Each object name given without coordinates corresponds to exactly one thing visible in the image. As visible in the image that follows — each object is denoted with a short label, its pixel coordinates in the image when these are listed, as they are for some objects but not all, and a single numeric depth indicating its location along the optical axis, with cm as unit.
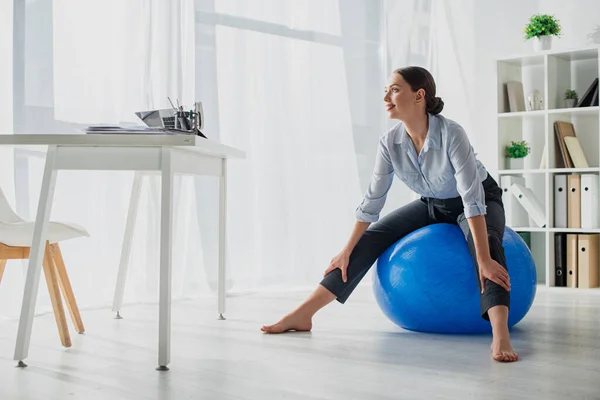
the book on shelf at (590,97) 436
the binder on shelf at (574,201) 438
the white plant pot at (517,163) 489
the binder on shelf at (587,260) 432
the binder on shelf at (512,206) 466
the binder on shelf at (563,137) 442
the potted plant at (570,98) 447
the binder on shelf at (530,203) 452
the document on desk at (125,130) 230
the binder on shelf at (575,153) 441
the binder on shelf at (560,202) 443
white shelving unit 443
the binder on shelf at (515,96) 467
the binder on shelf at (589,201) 431
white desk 223
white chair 247
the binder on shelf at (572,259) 436
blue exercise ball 264
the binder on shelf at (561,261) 441
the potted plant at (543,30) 454
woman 251
